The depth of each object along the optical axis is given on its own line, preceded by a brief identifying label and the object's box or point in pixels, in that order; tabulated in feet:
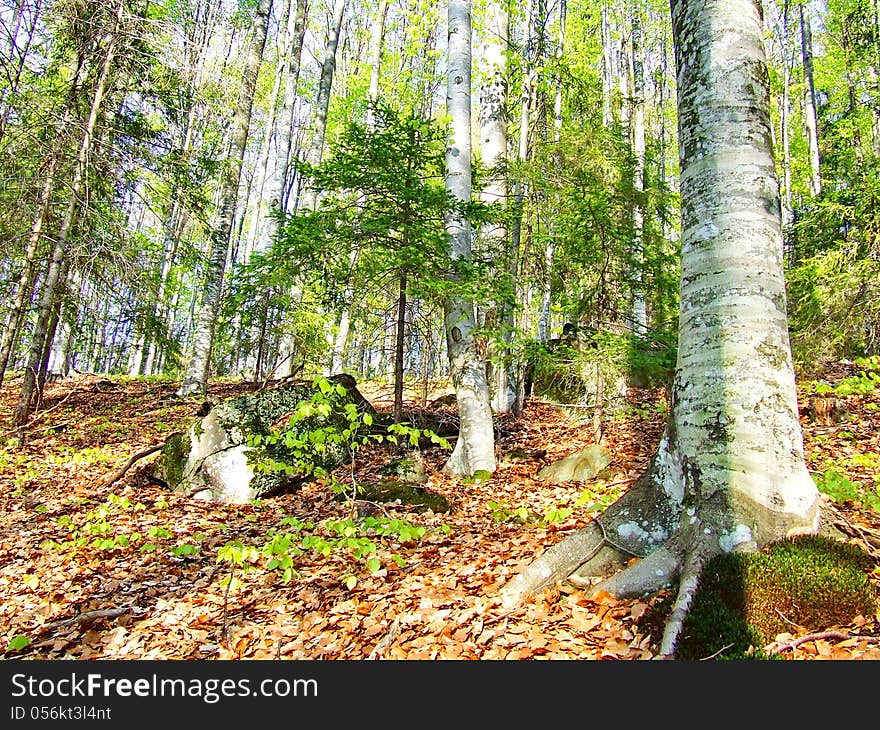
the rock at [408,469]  22.03
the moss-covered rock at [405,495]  18.28
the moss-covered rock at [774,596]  7.68
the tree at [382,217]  20.27
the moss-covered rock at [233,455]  21.89
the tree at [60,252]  26.30
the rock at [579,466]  20.65
